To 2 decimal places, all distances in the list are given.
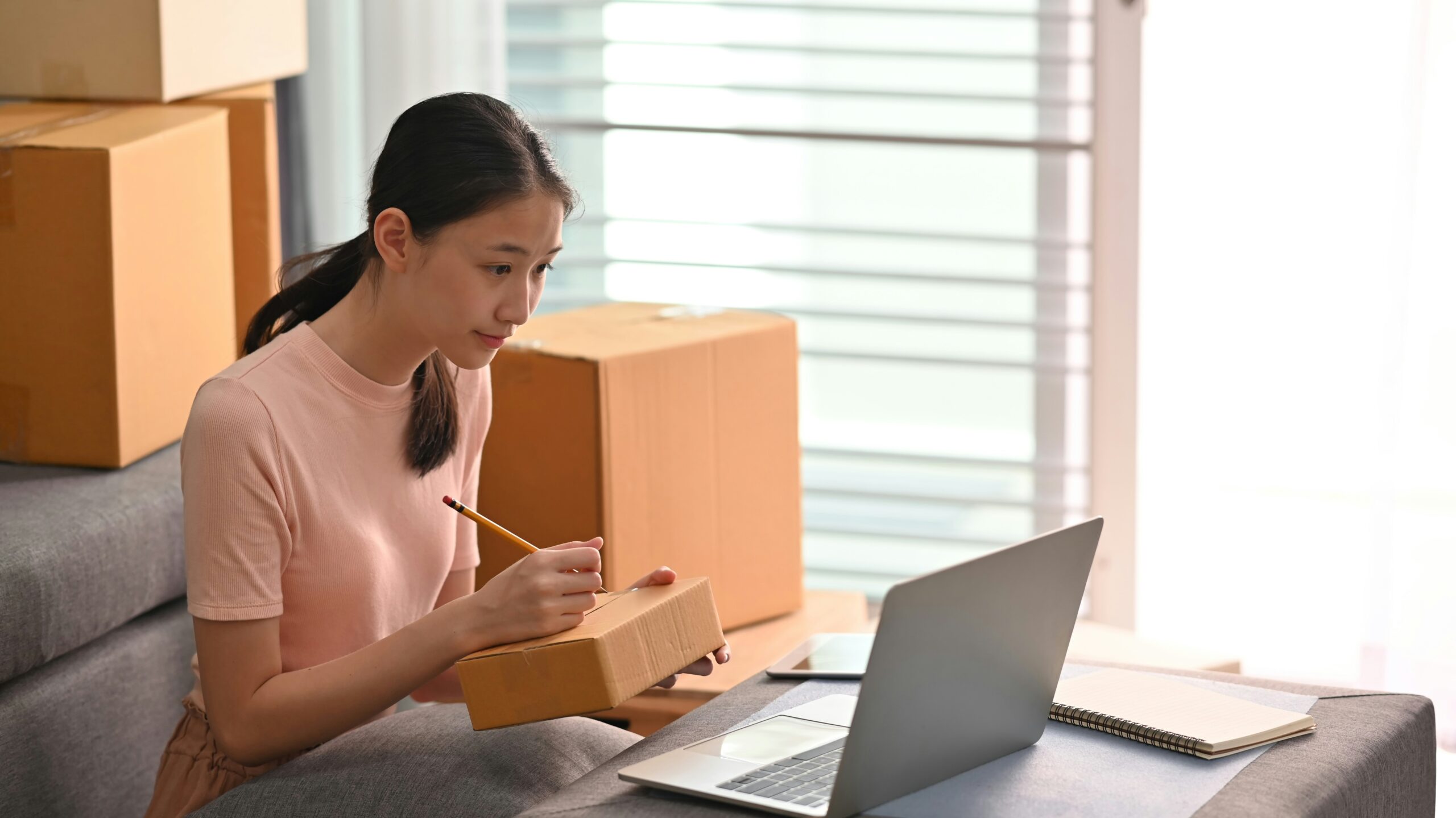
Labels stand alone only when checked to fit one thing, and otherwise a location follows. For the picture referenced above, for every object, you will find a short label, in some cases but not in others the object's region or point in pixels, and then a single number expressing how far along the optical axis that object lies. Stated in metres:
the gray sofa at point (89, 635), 4.20
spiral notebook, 3.79
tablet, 4.04
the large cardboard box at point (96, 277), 4.41
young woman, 3.95
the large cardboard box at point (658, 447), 4.62
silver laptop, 3.64
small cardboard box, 3.81
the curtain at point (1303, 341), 5.01
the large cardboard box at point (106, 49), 4.58
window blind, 5.35
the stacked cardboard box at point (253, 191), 4.82
